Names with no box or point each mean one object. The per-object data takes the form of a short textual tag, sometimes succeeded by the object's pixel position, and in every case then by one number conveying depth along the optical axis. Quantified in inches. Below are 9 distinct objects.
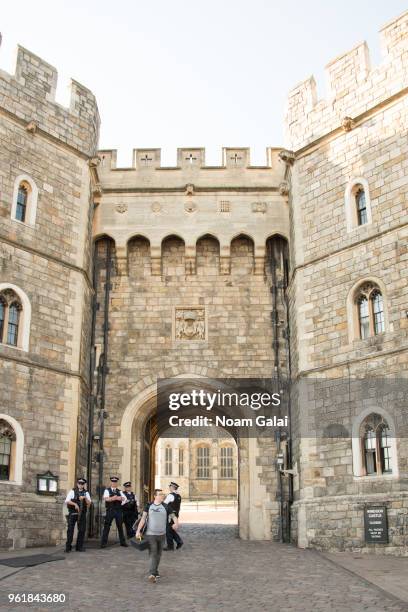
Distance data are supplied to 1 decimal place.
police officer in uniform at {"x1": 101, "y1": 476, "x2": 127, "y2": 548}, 495.8
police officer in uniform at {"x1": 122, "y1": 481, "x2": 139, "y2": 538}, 532.7
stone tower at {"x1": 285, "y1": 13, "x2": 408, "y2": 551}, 494.3
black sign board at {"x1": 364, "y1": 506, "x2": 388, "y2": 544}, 469.4
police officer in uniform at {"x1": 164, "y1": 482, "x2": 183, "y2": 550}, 479.2
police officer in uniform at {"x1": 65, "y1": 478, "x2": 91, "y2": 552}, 467.8
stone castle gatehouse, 508.7
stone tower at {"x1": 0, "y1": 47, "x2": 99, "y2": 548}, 509.7
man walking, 327.3
